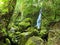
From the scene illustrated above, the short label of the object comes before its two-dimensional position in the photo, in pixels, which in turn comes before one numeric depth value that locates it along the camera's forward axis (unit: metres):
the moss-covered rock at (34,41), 6.82
